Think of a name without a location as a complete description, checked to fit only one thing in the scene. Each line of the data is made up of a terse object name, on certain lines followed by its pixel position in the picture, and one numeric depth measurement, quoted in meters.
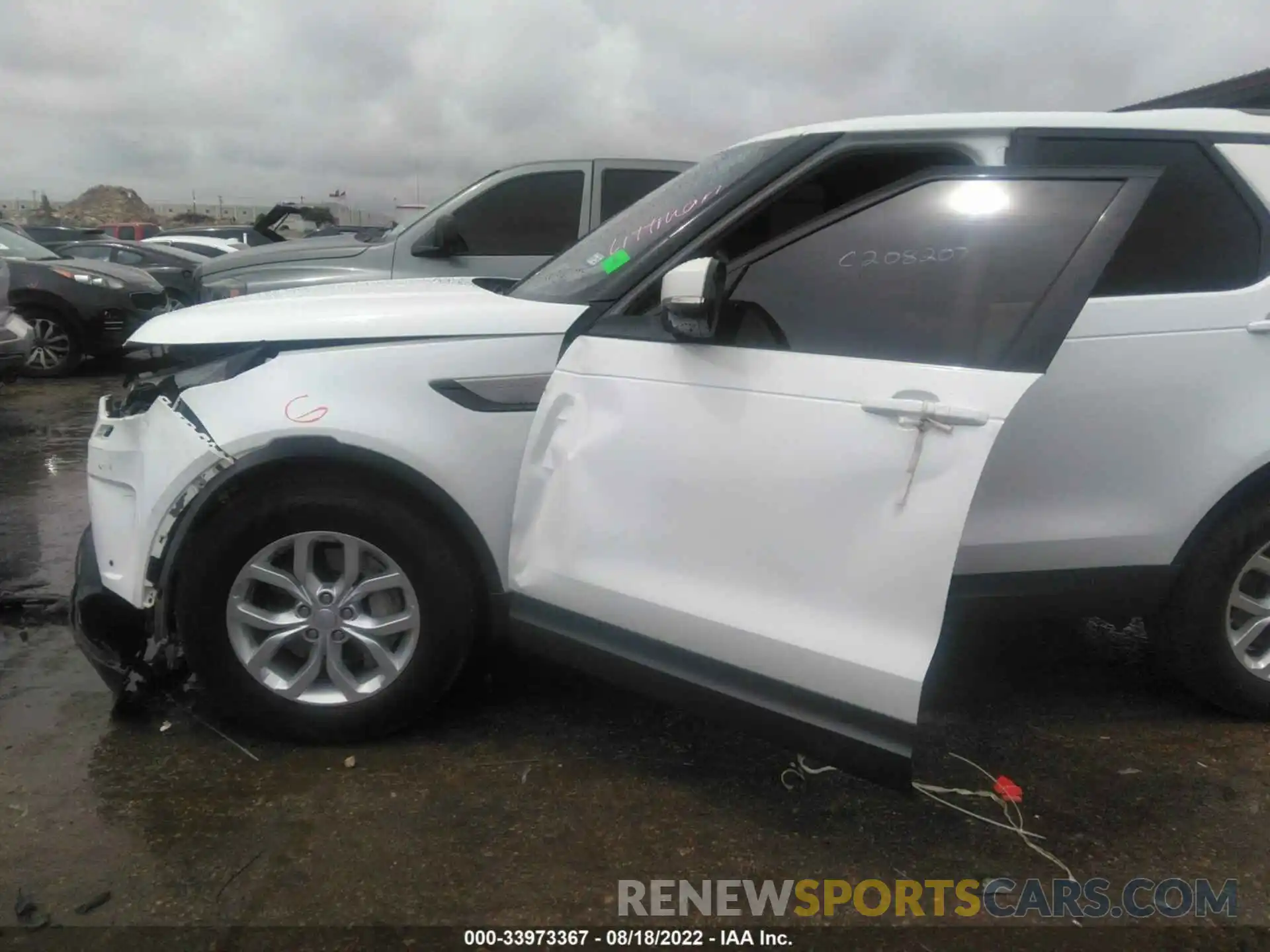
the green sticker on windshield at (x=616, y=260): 2.83
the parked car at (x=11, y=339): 6.95
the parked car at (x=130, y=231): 23.00
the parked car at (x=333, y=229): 14.44
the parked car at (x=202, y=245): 18.03
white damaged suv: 2.25
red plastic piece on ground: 2.73
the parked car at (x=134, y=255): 14.73
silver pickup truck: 6.56
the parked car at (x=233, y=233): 21.09
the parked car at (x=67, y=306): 9.84
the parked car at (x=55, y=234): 17.92
